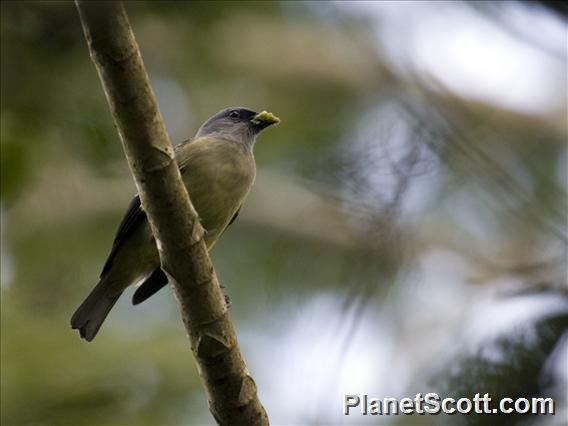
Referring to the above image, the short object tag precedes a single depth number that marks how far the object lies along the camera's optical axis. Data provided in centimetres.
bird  891
